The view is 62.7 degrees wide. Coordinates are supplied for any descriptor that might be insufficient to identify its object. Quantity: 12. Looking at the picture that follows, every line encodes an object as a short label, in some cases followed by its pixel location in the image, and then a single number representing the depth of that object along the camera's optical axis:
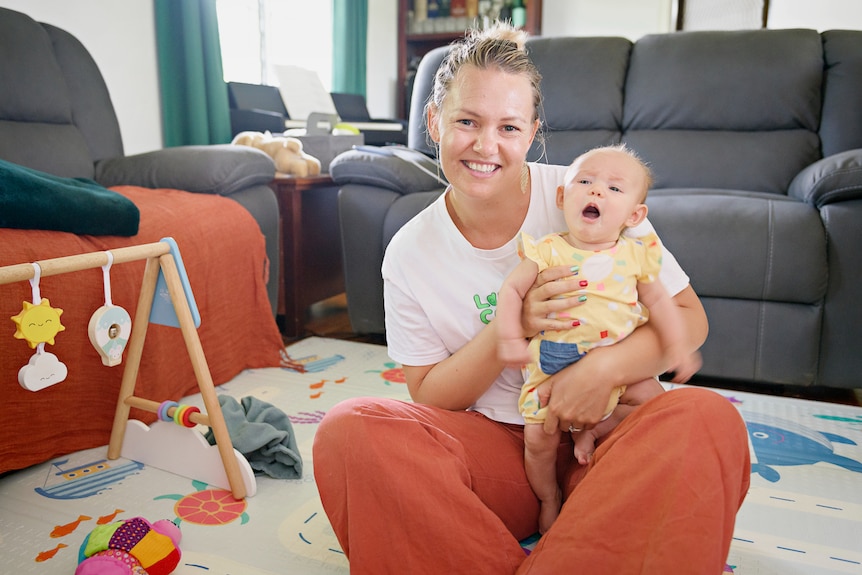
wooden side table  2.42
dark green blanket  1.37
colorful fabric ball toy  1.03
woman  0.80
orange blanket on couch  1.38
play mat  1.15
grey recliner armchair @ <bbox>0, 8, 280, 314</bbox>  1.96
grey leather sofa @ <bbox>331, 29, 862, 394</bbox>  1.84
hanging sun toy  1.11
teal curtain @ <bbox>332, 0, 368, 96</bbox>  4.25
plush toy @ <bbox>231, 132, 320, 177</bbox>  2.52
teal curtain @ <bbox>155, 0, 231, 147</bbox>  2.83
